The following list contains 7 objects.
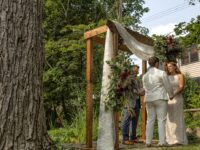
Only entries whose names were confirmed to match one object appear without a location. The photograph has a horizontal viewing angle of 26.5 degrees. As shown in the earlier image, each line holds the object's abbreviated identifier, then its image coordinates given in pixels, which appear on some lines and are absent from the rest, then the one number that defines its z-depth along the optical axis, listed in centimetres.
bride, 927
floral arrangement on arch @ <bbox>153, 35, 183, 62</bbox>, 961
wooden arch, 844
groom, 855
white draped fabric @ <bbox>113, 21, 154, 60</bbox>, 854
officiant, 860
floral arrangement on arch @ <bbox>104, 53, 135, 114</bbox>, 808
